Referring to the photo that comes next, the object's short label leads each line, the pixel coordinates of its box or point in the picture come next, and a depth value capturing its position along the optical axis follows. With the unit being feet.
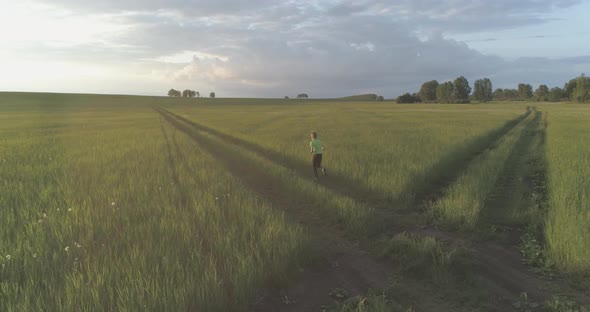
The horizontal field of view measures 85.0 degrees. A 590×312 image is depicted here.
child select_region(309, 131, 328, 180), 39.45
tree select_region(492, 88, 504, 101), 635.74
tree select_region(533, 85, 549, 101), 505.29
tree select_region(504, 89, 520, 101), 599.57
